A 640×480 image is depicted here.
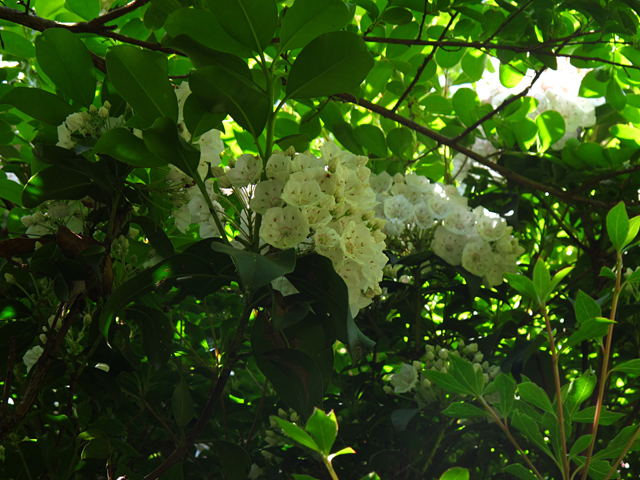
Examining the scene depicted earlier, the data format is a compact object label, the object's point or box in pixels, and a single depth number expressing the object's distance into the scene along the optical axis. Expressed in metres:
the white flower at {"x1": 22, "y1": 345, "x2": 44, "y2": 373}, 0.88
